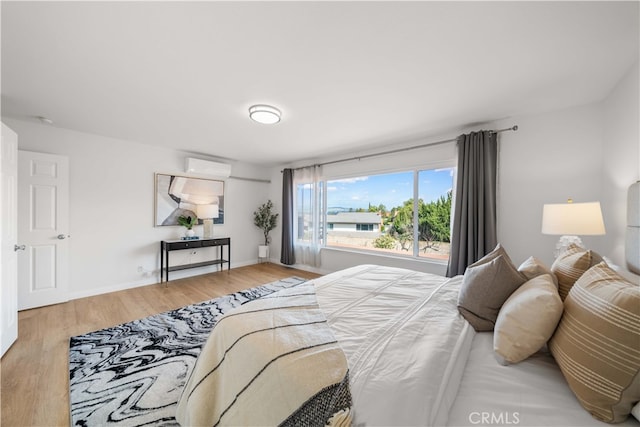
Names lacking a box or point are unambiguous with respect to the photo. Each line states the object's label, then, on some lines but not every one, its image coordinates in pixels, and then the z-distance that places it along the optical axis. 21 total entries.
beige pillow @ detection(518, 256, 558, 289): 1.34
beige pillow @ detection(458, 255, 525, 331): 1.30
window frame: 3.47
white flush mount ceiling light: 2.57
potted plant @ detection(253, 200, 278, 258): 5.69
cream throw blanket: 0.85
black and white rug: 1.49
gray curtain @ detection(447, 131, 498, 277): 2.96
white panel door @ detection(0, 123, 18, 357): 2.05
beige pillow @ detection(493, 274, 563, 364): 0.99
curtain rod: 2.93
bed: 0.79
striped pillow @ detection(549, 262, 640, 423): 0.72
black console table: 4.09
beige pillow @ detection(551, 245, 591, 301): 1.21
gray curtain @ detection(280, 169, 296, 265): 5.31
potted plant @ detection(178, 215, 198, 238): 4.41
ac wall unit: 4.41
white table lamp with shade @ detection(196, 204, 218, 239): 4.67
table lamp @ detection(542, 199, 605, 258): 1.92
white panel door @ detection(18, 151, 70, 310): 2.97
